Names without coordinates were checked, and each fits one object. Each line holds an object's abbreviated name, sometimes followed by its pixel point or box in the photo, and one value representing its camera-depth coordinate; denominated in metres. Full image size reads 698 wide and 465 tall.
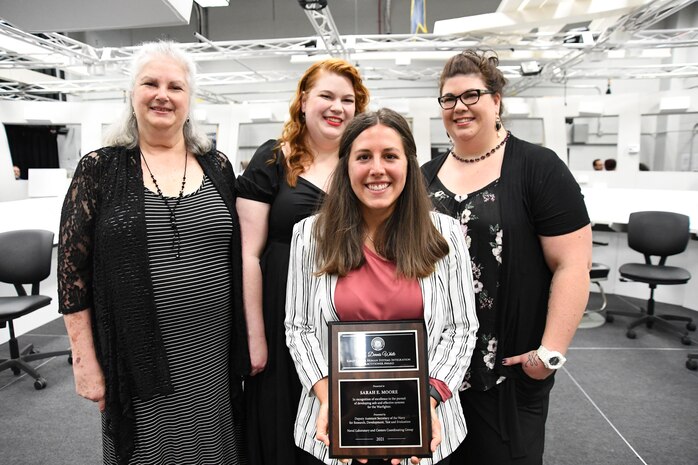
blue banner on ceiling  4.78
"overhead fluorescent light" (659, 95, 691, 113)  5.92
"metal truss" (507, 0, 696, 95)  4.33
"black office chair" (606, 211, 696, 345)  4.45
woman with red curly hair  1.63
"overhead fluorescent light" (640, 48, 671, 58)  6.94
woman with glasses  1.45
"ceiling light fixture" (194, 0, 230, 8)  3.25
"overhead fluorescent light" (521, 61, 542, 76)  6.09
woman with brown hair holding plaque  1.29
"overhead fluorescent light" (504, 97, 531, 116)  6.02
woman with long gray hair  1.47
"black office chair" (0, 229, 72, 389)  3.69
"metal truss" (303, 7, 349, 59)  5.01
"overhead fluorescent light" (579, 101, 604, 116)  6.13
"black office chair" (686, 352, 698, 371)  3.84
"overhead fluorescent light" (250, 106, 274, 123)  6.41
